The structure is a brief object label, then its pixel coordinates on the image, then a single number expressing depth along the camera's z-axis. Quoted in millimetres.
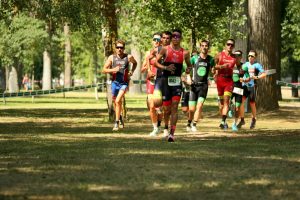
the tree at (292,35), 46094
